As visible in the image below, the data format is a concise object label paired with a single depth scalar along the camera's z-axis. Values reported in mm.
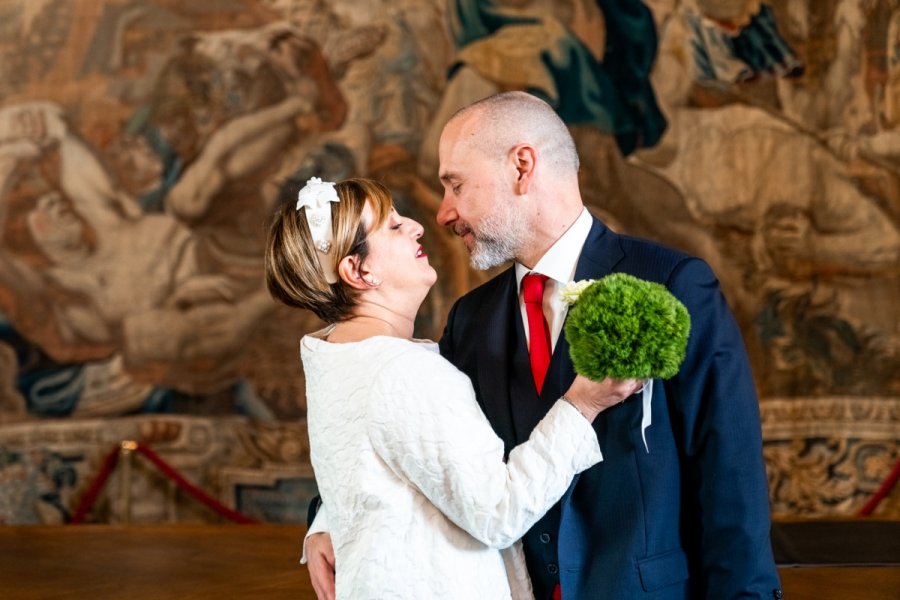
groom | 3197
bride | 3010
